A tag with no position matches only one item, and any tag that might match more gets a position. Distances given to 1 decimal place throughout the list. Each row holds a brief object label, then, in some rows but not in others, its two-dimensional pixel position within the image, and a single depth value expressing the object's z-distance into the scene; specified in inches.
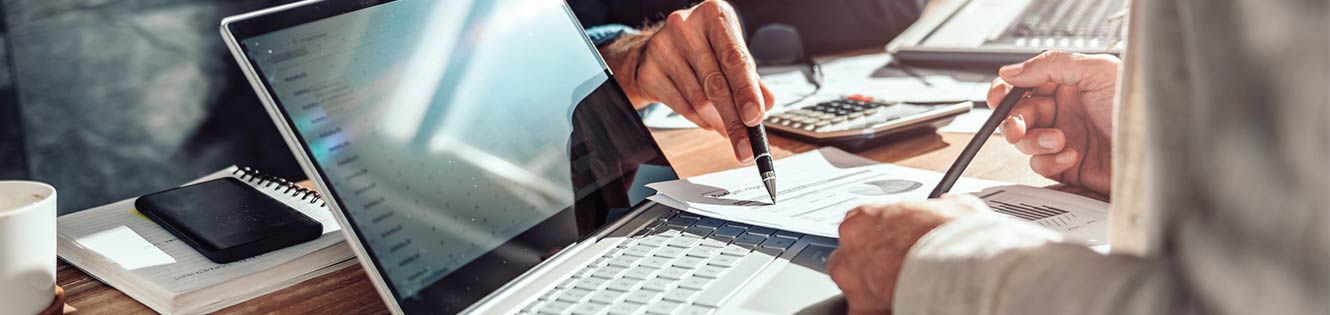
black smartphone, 25.1
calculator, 36.6
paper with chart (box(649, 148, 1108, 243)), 26.5
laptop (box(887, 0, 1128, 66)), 49.1
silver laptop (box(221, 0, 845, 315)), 21.2
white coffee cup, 20.6
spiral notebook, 23.1
